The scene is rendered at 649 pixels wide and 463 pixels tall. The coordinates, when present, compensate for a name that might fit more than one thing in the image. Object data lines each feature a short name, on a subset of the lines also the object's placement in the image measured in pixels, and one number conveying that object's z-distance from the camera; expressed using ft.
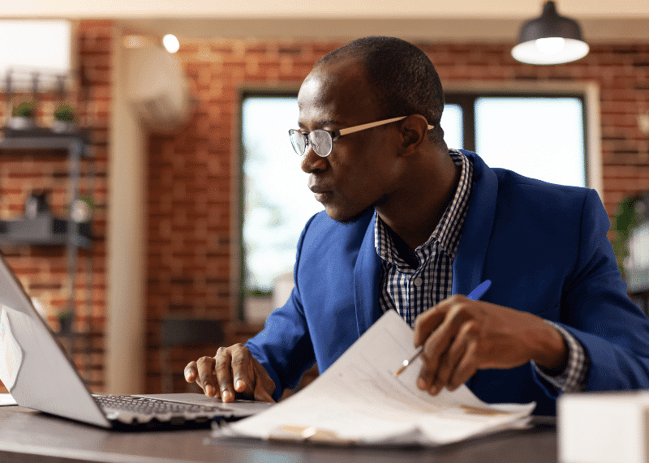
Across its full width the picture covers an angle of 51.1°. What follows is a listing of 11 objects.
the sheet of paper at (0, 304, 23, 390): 2.52
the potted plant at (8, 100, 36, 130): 13.10
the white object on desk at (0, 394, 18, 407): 3.15
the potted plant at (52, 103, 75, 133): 13.17
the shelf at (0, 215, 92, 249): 12.71
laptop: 2.14
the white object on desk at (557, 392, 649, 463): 1.33
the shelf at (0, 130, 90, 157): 13.09
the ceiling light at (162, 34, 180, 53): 13.28
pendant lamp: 10.22
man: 3.36
